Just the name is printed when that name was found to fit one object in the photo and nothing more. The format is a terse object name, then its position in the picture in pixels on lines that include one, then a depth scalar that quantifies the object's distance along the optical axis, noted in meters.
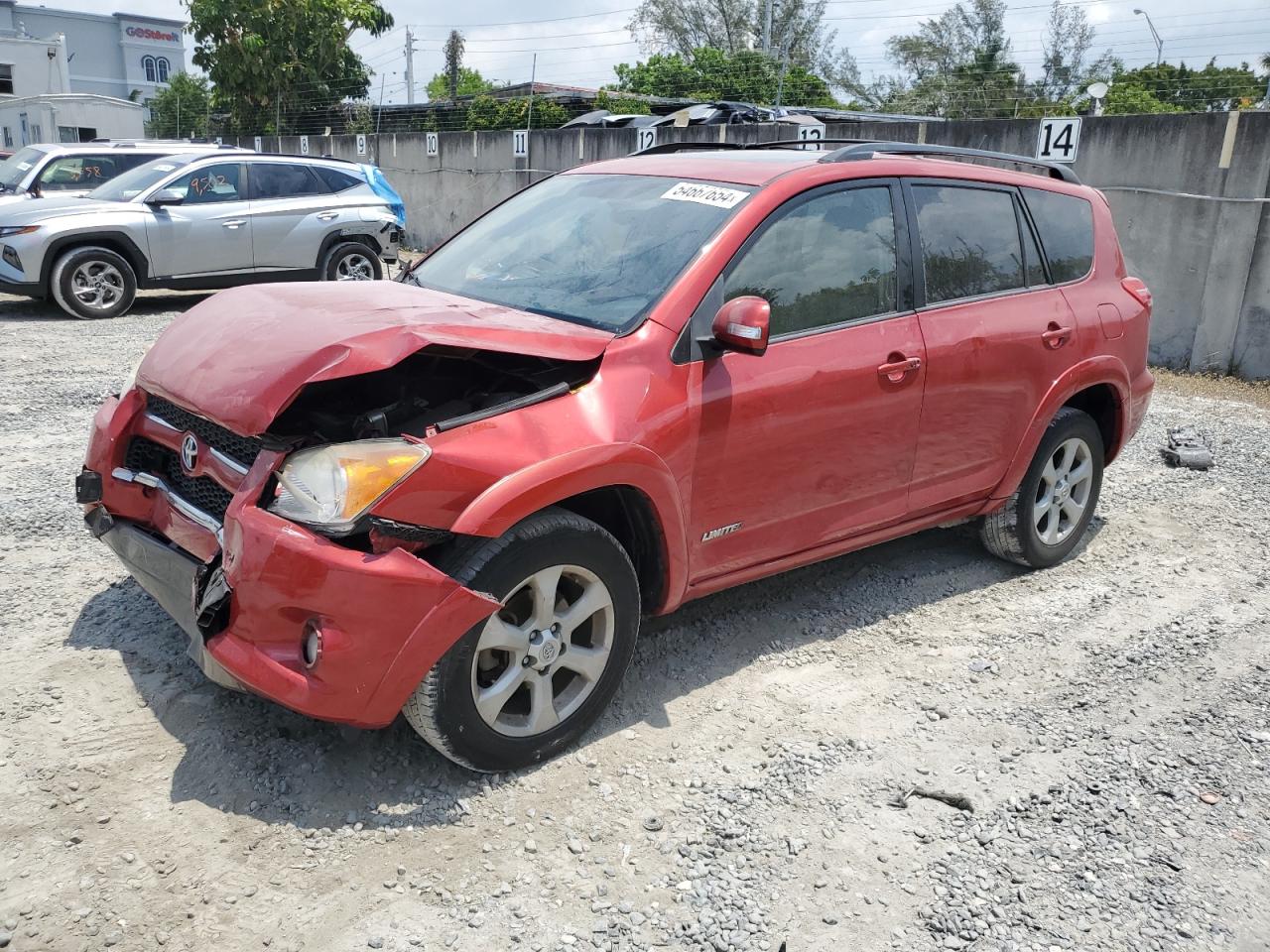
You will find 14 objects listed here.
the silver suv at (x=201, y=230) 10.73
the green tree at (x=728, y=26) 45.75
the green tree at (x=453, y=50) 45.60
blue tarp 13.01
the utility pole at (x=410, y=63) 39.71
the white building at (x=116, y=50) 63.66
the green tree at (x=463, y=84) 64.81
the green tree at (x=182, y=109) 35.84
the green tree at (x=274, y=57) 30.89
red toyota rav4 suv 2.81
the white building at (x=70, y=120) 30.88
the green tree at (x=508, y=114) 24.05
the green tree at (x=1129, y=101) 24.59
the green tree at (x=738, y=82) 25.91
